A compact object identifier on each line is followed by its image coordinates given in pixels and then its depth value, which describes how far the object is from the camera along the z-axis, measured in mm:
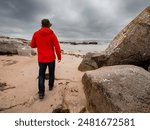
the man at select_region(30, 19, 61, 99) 2843
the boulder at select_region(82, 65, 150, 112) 1930
